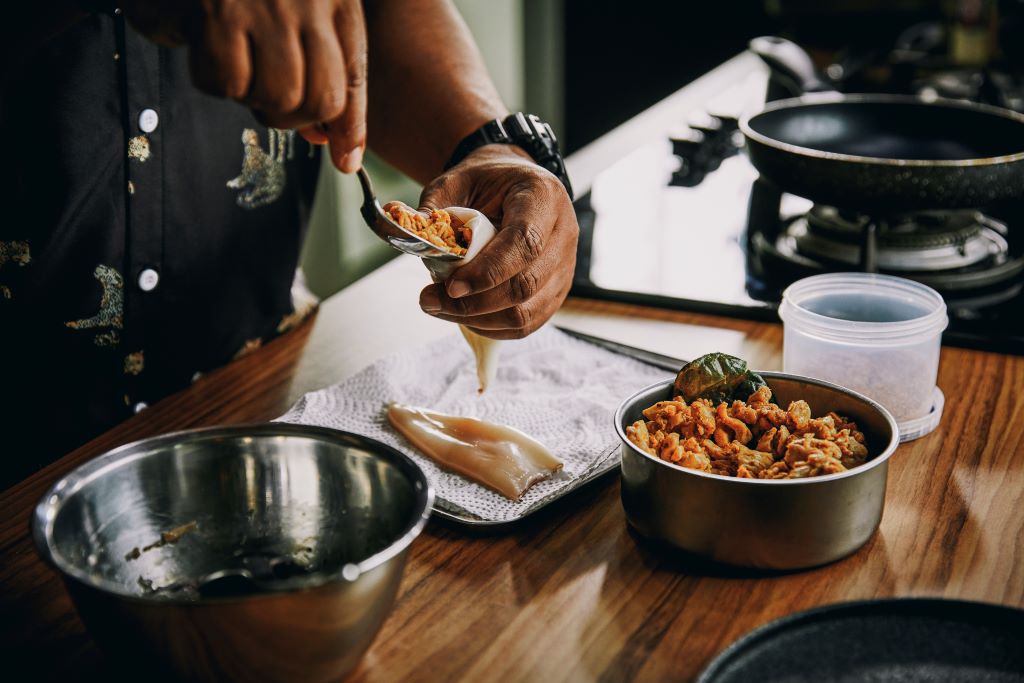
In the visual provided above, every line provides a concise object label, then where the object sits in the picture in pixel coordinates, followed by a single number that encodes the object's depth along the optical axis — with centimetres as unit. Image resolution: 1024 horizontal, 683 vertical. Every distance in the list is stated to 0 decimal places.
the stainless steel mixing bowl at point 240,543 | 72
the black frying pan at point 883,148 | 142
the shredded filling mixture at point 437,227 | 109
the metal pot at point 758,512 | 89
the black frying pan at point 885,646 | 78
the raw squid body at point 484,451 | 108
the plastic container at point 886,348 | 119
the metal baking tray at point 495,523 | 102
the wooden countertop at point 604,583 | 84
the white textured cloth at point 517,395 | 117
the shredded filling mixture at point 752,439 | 95
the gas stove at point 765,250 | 157
